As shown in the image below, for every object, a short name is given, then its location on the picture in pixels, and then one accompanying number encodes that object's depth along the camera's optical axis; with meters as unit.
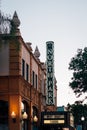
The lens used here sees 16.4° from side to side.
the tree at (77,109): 49.68
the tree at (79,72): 47.97
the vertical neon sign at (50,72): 32.20
